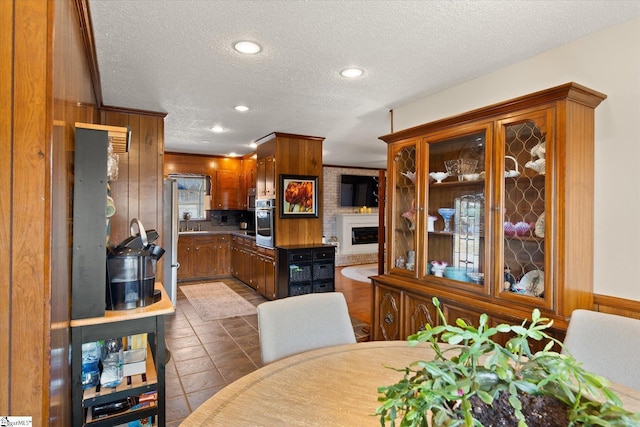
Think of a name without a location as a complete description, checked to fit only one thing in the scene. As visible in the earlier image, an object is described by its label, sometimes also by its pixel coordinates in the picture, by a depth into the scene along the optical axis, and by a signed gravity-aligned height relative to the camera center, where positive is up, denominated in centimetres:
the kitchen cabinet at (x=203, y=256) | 652 -79
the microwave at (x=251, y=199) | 675 +31
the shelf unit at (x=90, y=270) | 169 -27
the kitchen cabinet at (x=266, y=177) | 509 +57
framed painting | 507 +27
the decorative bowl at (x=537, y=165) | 216 +32
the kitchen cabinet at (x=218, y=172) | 680 +83
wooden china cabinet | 203 +1
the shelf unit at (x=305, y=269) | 479 -75
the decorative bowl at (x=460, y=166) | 263 +38
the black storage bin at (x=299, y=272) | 479 -79
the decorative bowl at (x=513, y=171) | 232 +30
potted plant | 70 -36
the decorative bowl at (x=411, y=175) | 304 +35
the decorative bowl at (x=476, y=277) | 248 -43
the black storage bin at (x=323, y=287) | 499 -102
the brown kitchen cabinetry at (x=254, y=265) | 518 -83
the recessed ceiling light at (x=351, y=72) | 262 +108
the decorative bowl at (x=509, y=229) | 233 -8
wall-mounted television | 875 +63
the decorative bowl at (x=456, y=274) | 261 -43
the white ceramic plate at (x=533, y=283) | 215 -41
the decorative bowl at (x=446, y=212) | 285 +3
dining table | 105 -60
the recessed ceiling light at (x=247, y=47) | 223 +108
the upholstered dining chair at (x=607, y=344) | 138 -52
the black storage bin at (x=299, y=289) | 480 -101
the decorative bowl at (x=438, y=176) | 287 +33
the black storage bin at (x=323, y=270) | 498 -78
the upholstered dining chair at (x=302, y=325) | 158 -52
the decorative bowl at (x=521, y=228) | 227 -7
